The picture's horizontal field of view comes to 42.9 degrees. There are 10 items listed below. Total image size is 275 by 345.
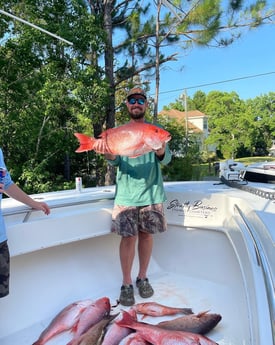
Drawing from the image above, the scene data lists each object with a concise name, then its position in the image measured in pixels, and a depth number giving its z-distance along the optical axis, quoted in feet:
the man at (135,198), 8.16
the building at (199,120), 154.40
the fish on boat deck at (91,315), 7.32
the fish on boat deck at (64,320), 7.29
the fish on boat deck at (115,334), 6.79
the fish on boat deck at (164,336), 6.43
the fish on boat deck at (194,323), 7.07
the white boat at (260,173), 12.02
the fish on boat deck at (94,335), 6.85
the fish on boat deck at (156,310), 7.99
